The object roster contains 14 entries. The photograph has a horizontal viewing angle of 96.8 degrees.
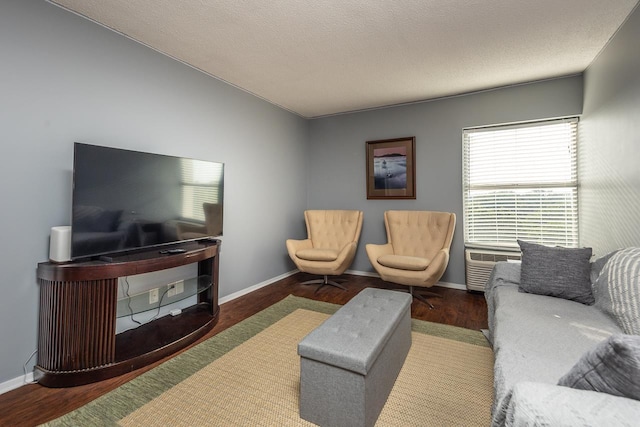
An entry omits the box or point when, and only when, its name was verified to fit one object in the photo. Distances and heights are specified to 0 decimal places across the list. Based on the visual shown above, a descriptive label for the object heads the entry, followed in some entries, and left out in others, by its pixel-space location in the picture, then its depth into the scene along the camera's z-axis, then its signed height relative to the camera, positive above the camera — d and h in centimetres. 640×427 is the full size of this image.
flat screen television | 188 +10
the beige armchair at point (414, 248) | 314 -39
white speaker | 185 -22
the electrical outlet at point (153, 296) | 248 -74
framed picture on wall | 412 +74
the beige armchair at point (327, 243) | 361 -38
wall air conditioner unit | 346 -54
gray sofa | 66 -57
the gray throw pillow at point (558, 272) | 200 -38
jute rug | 151 -106
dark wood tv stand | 179 -73
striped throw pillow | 154 -40
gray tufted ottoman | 137 -79
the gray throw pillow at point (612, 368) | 68 -37
